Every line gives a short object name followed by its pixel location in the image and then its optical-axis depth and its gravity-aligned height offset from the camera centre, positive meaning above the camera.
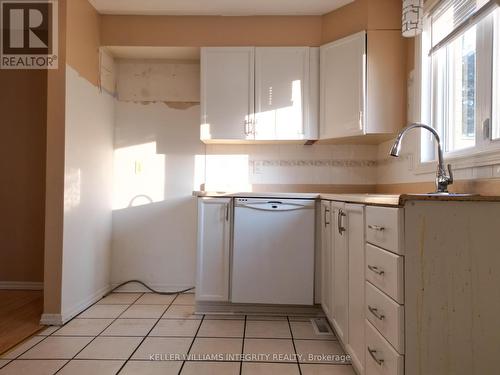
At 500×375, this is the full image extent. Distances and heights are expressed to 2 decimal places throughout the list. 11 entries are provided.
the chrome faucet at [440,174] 1.51 +0.07
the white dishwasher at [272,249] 2.31 -0.44
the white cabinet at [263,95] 2.63 +0.75
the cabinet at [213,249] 2.35 -0.45
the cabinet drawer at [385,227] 1.11 -0.14
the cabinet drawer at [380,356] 1.09 -0.61
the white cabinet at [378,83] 2.36 +0.78
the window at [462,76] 1.52 +0.63
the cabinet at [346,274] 1.47 -0.46
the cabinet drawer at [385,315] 1.08 -0.47
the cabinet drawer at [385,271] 1.10 -0.31
